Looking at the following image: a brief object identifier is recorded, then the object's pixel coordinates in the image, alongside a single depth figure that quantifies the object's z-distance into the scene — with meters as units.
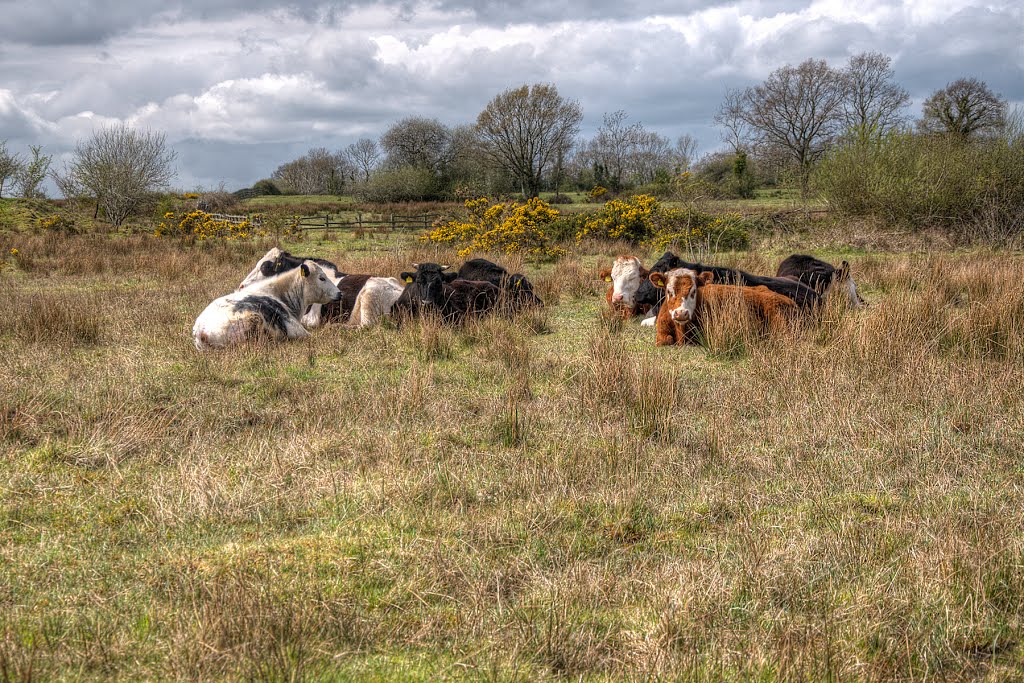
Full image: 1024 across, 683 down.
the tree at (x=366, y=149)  92.93
